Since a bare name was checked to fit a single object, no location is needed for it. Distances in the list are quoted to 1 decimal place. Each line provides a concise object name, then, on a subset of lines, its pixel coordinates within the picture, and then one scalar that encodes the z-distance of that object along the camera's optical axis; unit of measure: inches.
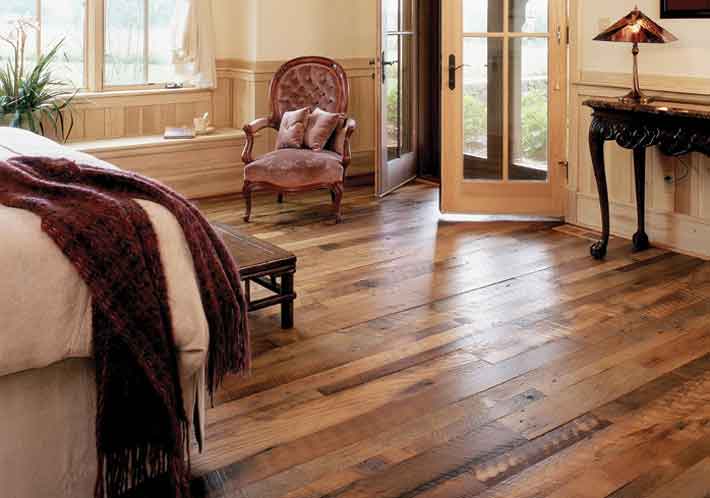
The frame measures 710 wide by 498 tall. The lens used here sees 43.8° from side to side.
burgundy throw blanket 79.8
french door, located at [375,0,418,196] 241.6
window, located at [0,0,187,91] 234.1
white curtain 248.8
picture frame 174.1
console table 159.8
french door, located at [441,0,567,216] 207.5
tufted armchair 210.1
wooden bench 131.3
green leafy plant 219.0
